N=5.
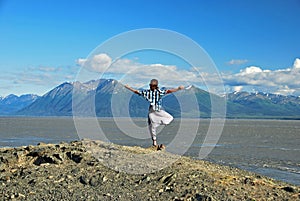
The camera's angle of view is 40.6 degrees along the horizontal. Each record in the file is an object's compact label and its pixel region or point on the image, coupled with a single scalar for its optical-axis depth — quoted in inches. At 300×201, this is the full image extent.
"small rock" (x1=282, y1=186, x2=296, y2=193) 489.6
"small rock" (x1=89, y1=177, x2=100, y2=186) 481.1
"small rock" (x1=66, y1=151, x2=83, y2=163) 581.3
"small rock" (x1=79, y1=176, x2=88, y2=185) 488.2
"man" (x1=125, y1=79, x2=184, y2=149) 601.0
